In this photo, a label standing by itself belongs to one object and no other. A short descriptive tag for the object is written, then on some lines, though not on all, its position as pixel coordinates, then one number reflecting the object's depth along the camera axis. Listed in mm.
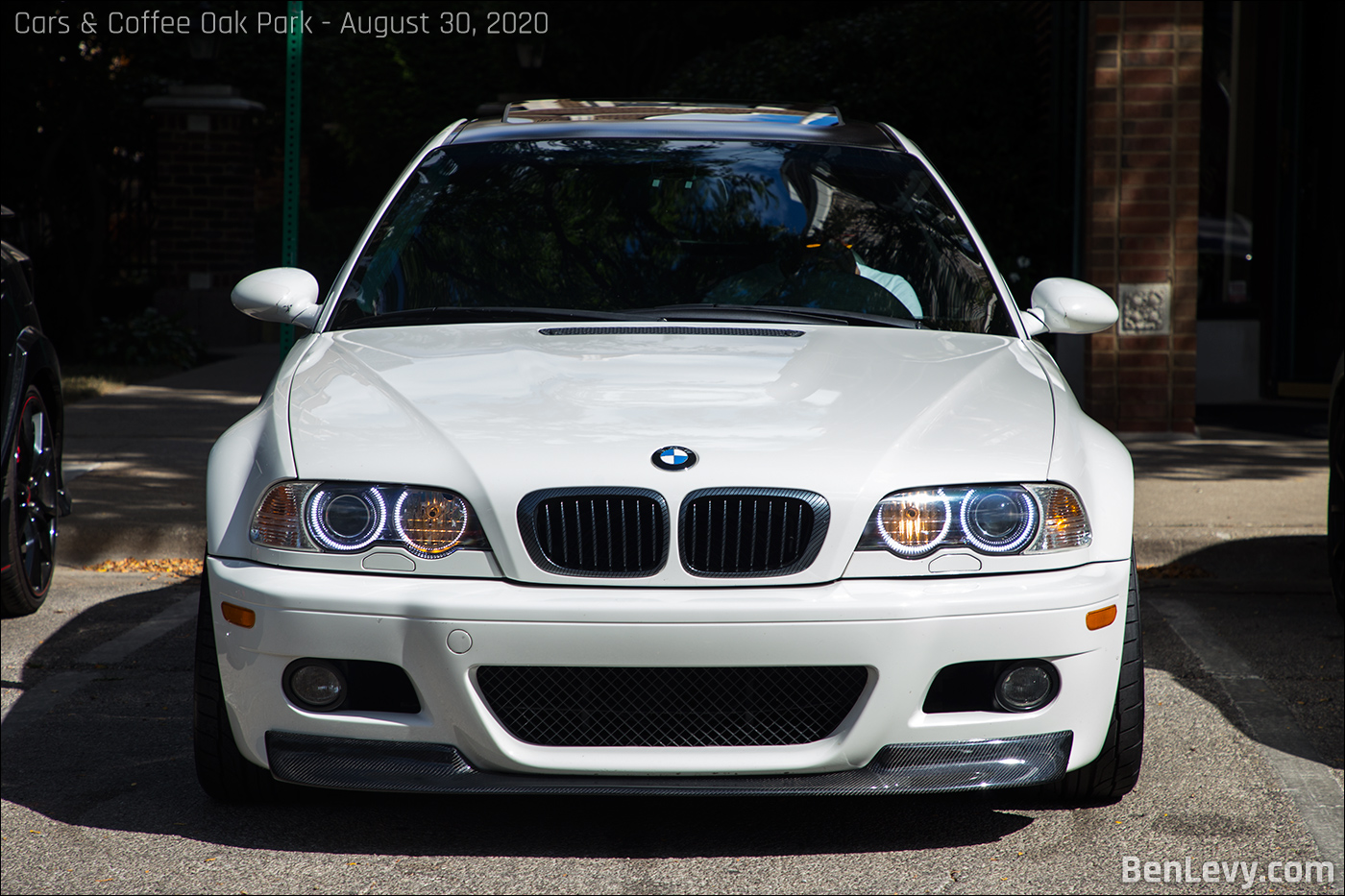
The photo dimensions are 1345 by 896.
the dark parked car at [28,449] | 9406
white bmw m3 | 5383
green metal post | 12789
